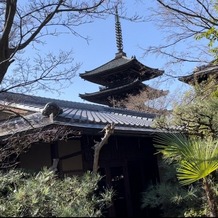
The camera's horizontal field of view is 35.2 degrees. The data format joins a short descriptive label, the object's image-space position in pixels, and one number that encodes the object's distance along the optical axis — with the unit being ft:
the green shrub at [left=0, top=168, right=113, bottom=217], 11.00
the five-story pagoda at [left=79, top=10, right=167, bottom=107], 76.19
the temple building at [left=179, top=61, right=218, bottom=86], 26.92
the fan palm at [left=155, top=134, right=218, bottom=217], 13.80
